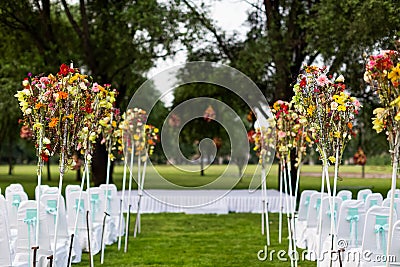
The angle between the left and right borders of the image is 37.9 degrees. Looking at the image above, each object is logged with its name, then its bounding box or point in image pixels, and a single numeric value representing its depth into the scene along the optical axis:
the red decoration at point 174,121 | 17.73
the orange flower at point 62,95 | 5.14
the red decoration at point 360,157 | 20.50
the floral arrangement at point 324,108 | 5.33
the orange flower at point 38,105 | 5.14
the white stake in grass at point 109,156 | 8.04
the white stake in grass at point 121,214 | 8.60
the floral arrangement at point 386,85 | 4.02
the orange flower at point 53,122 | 5.11
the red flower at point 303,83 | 5.38
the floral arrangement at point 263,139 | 9.78
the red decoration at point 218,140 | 21.35
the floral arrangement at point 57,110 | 5.20
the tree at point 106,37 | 14.71
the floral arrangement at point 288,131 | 7.77
